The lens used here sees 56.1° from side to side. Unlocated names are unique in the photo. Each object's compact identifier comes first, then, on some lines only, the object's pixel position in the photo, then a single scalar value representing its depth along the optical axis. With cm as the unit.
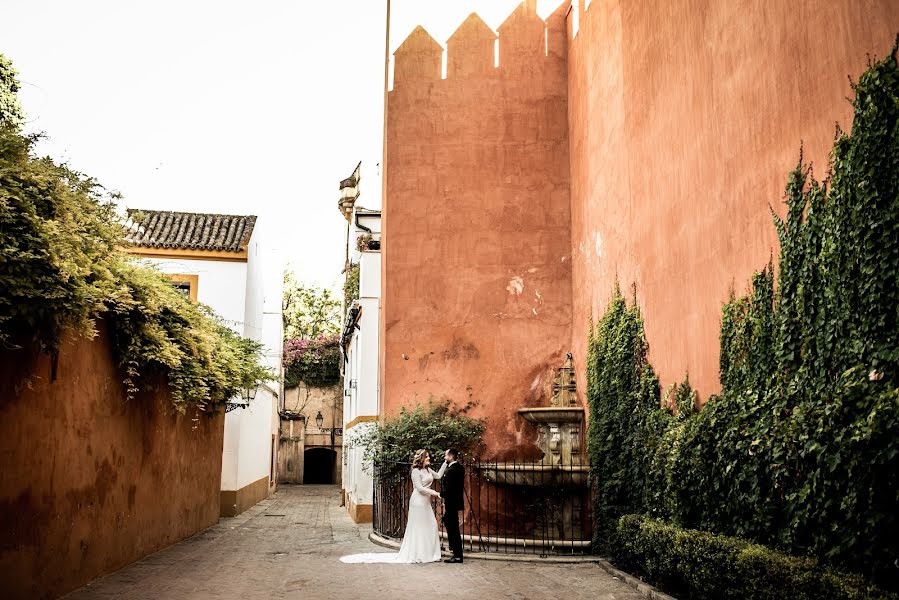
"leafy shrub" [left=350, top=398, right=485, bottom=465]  1492
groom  1191
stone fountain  1315
